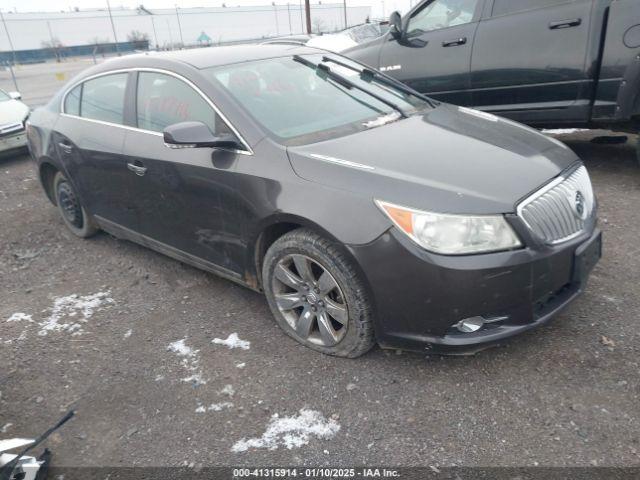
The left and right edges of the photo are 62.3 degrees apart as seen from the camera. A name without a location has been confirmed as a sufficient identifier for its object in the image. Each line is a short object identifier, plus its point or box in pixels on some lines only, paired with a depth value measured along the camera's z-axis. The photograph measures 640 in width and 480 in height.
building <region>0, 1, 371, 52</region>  63.04
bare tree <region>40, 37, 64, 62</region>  56.34
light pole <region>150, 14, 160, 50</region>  69.56
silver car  8.42
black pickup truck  4.59
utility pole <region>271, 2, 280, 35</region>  77.36
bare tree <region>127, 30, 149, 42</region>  62.98
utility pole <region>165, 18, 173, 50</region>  70.53
